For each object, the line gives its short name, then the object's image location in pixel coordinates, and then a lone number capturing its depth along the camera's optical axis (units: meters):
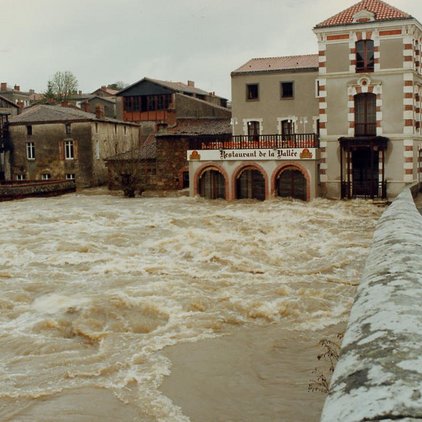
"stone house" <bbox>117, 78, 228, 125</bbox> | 51.75
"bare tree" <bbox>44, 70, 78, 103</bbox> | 82.45
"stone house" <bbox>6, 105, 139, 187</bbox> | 45.47
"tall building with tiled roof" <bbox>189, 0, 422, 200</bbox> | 30.77
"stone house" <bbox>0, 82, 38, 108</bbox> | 84.25
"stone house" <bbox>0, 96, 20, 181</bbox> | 46.69
